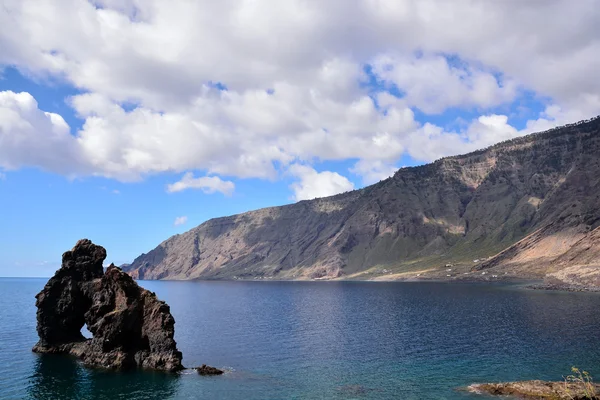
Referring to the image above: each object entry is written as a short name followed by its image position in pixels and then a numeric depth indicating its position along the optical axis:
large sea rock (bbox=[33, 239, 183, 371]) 72.69
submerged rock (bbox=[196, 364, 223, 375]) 68.31
